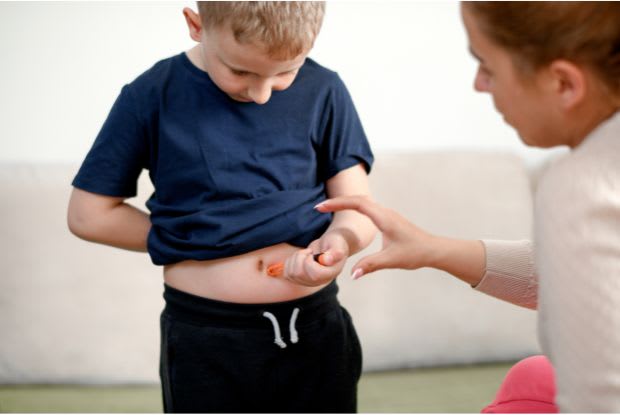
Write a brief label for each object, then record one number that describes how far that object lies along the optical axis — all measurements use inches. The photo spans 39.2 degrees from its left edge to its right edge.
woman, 33.5
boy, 46.3
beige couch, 77.7
